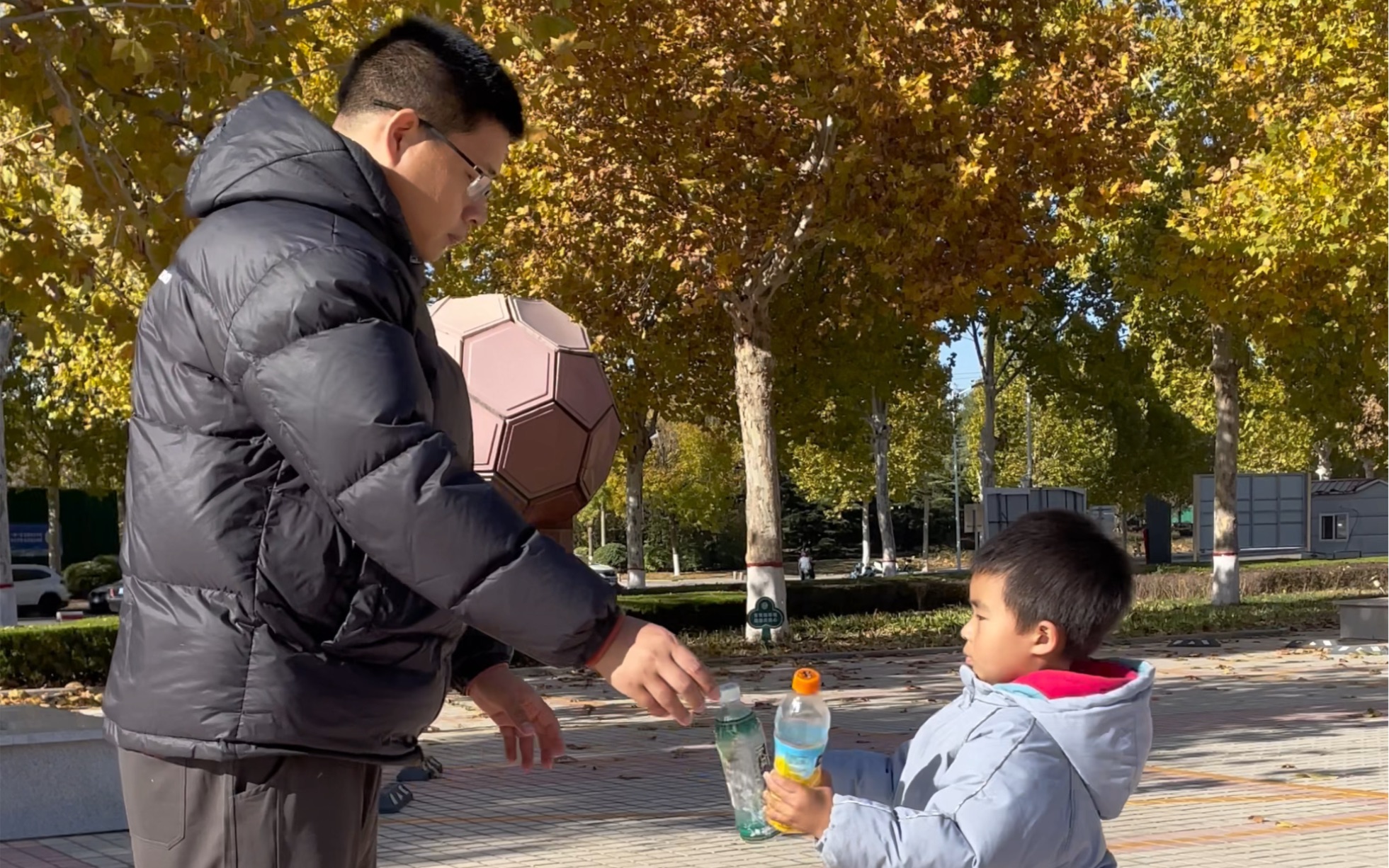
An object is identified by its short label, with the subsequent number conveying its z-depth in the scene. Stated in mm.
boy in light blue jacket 2738
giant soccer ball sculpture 11594
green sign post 19453
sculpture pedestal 8094
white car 37938
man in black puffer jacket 2326
